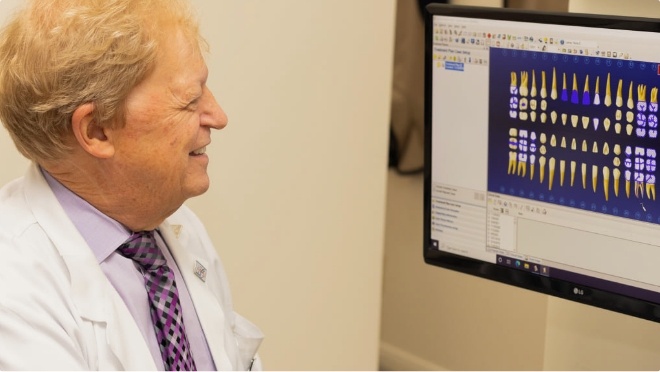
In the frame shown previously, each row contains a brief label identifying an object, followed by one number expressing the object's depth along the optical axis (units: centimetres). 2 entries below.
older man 167
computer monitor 177
